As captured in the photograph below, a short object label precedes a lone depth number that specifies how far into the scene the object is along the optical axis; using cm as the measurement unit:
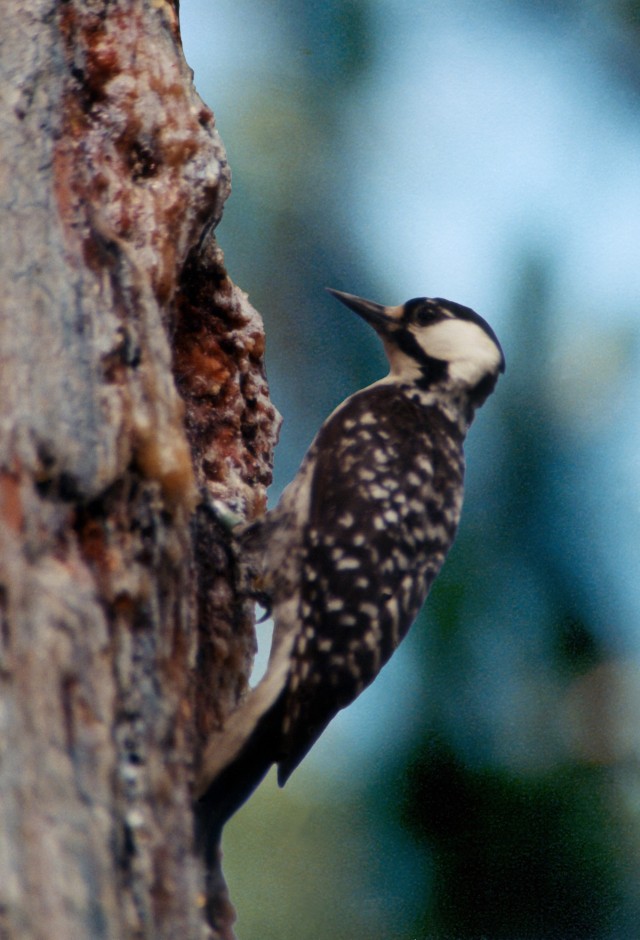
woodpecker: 483
